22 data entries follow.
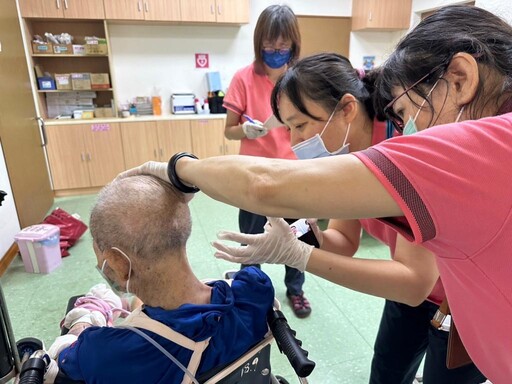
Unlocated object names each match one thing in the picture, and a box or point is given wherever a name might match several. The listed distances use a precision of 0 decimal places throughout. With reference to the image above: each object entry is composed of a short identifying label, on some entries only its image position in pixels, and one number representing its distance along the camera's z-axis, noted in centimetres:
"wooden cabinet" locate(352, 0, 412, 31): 476
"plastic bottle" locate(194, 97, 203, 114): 470
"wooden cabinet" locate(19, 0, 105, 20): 383
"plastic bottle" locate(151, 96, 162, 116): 466
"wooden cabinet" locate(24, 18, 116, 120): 418
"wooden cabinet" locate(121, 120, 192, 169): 428
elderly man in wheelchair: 80
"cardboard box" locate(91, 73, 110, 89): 429
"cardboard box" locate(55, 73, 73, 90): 420
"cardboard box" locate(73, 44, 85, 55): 413
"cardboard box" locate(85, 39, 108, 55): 414
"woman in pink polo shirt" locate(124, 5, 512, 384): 47
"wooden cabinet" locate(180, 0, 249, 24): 421
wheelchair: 79
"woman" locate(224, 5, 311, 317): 195
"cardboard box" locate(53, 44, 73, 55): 408
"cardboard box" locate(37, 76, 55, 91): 417
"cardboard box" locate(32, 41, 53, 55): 403
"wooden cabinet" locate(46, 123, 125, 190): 407
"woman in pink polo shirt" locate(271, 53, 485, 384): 105
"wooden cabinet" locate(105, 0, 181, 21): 401
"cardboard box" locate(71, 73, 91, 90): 423
